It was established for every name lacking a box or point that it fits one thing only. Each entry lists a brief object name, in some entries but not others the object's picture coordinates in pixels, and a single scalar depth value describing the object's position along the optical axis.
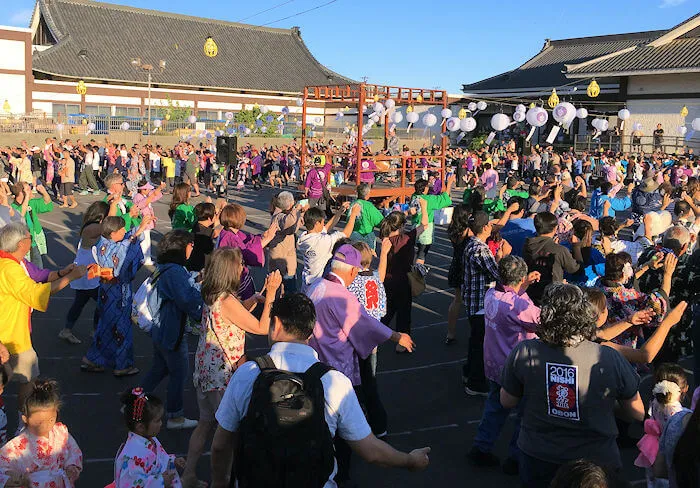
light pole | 38.70
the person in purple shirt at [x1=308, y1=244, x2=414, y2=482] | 4.18
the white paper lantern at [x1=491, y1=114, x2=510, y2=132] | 19.06
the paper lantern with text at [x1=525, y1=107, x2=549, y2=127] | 19.67
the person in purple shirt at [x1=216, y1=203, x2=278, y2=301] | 6.30
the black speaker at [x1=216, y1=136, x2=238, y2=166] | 16.11
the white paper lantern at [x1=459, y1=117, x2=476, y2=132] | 22.62
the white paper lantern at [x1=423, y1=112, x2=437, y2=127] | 23.07
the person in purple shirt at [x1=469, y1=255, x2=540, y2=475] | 4.37
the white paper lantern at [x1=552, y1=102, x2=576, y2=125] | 20.20
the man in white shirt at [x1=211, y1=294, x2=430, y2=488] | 2.62
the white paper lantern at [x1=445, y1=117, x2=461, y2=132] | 24.00
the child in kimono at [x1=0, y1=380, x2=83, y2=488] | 3.44
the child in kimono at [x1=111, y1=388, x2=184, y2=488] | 3.33
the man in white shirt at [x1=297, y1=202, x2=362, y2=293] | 6.16
